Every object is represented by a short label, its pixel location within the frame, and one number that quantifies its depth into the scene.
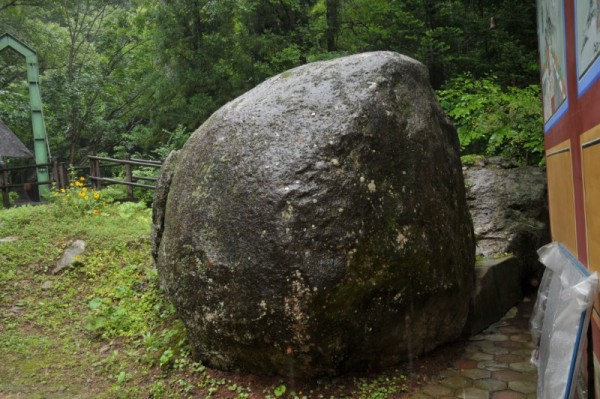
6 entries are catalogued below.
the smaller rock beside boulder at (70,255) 6.70
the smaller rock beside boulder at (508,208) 5.87
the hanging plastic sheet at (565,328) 2.49
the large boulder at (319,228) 3.36
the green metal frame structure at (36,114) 12.13
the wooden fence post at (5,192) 11.85
